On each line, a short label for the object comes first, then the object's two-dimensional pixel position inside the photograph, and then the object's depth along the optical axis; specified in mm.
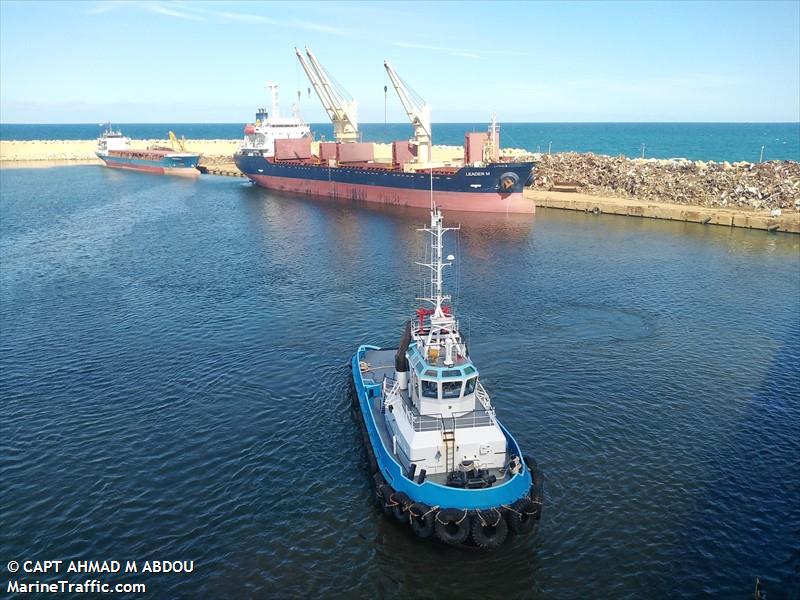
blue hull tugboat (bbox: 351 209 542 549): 21656
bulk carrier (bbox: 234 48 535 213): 92625
